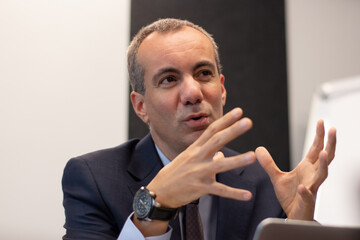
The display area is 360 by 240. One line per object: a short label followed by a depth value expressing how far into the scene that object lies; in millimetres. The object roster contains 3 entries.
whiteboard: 1749
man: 1080
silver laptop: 743
